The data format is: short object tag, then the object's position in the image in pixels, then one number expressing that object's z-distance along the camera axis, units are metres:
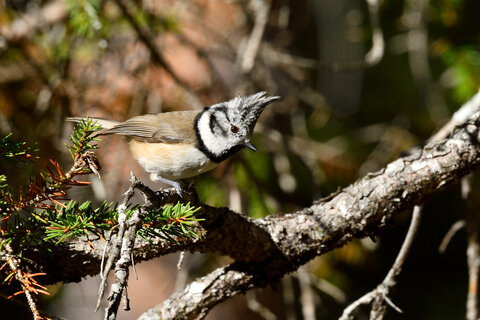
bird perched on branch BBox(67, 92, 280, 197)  5.45
